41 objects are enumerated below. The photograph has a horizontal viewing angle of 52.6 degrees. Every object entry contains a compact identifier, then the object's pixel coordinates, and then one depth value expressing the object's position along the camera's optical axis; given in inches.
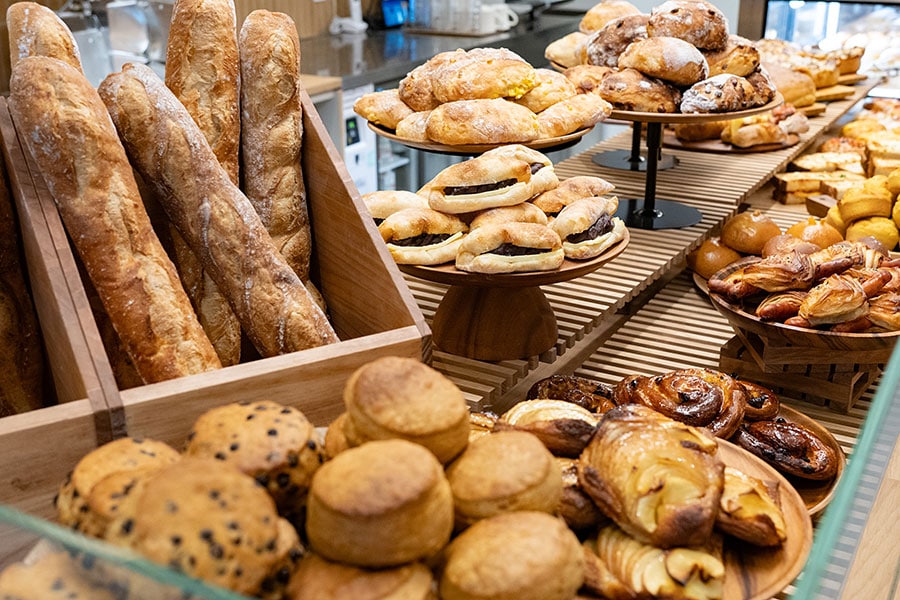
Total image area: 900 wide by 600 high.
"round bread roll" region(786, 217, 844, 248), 68.7
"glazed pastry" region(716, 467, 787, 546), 29.0
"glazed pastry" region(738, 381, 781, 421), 48.1
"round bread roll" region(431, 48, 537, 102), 65.7
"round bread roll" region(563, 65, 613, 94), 79.0
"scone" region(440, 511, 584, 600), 22.0
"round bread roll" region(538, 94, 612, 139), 63.6
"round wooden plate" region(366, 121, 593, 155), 61.2
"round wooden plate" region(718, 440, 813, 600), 28.2
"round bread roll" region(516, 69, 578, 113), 67.7
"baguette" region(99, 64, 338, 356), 38.4
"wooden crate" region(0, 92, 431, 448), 31.6
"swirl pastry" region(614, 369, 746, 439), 44.6
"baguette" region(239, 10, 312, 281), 43.7
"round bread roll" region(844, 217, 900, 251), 72.9
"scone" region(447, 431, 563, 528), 24.2
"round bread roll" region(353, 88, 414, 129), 68.9
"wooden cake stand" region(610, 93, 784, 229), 72.4
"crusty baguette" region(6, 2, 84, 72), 39.6
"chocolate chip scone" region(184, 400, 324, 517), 24.0
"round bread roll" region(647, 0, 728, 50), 80.7
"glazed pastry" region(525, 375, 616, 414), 45.9
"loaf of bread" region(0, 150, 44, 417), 40.4
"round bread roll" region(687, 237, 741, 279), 70.4
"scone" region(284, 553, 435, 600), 21.3
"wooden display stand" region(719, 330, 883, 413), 55.2
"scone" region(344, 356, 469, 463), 24.2
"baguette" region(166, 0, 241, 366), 41.8
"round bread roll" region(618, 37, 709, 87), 74.8
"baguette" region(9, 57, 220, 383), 35.5
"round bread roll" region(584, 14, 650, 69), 85.1
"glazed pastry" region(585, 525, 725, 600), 26.7
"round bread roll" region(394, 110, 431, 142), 64.1
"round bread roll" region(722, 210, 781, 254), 70.1
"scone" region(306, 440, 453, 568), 21.1
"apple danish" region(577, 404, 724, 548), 27.9
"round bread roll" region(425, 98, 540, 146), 60.8
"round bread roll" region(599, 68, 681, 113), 72.5
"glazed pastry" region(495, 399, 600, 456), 32.0
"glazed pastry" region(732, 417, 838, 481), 44.6
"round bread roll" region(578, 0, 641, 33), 103.1
